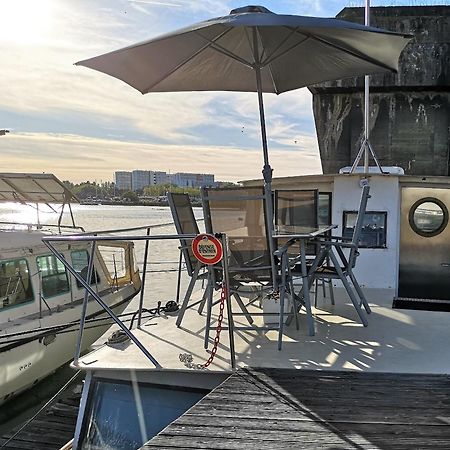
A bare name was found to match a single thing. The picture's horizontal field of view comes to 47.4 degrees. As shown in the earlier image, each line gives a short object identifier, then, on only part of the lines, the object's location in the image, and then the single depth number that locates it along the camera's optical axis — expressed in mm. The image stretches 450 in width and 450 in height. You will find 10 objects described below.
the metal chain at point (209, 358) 3211
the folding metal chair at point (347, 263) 4312
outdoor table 3736
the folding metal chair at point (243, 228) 3611
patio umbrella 3708
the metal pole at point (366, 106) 7374
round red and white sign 3098
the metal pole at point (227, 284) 3105
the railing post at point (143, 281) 4394
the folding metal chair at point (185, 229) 4230
